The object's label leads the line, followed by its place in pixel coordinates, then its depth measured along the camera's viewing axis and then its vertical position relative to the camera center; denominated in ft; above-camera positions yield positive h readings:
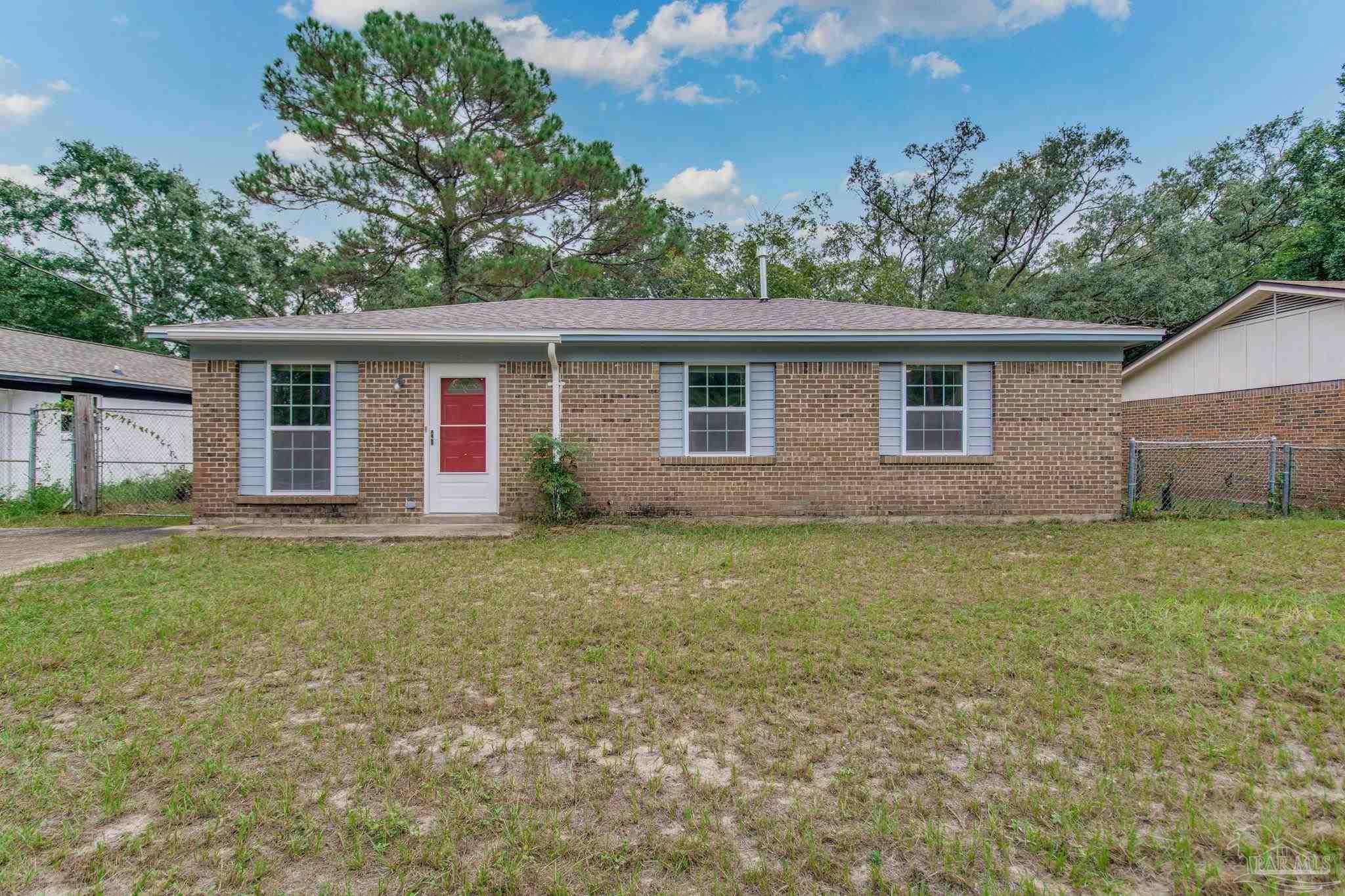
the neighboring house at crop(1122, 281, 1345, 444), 33.91 +4.72
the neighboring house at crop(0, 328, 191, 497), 37.04 +3.80
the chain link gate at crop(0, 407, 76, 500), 36.60 -0.06
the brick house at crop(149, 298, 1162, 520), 28.40 +1.47
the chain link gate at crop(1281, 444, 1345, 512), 32.24 -1.74
